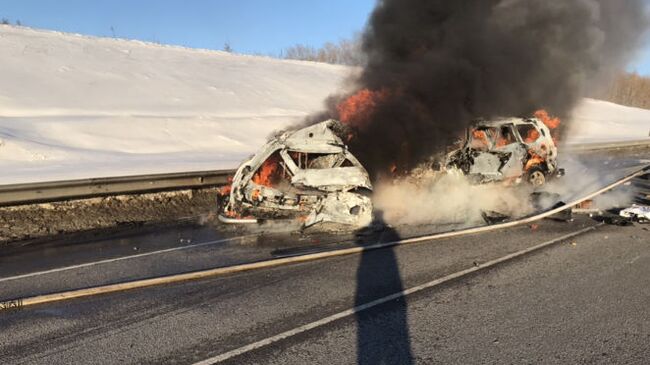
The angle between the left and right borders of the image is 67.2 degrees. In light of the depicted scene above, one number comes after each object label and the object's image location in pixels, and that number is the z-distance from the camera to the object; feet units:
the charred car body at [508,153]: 34.88
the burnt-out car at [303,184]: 25.08
